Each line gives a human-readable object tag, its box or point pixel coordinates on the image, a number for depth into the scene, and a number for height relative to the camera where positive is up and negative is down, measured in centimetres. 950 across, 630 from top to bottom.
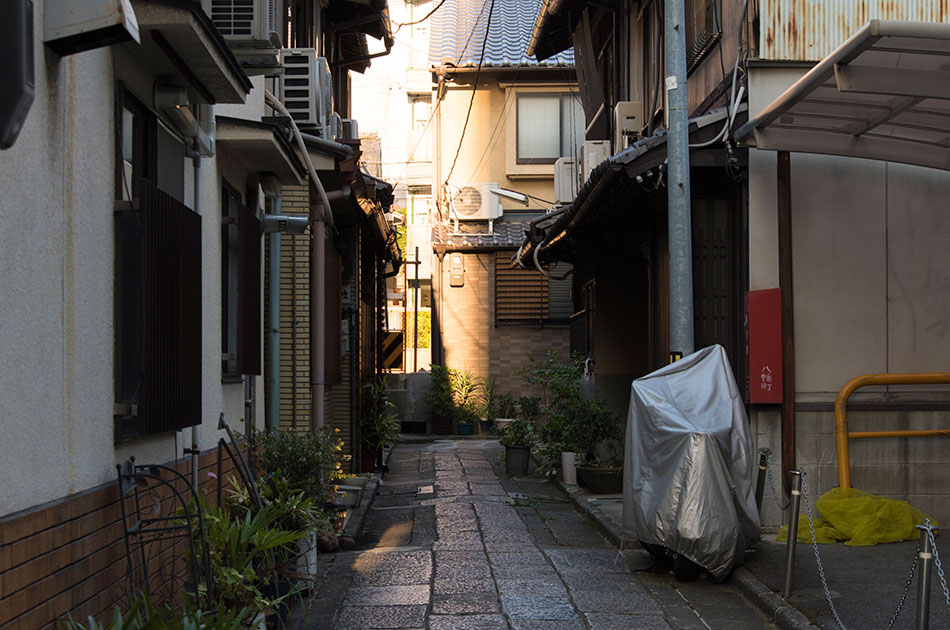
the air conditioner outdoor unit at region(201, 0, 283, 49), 753 +236
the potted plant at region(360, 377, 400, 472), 1745 -177
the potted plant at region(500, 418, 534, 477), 1714 -210
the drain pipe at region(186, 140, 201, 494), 691 +91
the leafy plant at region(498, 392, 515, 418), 2594 -210
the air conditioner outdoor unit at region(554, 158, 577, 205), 1956 +292
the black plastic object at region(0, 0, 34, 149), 278 +75
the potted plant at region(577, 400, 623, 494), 1384 -185
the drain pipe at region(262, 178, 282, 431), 1072 +17
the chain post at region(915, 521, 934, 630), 498 -131
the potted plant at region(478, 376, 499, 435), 2628 -202
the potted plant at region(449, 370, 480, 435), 2638 -193
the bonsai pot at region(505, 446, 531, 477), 1714 -231
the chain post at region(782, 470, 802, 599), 708 -151
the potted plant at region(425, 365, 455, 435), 2628 -190
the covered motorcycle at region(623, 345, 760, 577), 829 -121
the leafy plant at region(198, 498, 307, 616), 615 -146
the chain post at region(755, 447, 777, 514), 943 -145
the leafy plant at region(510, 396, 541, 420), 2516 -203
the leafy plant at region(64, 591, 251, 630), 440 -138
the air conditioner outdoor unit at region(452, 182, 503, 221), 2719 +340
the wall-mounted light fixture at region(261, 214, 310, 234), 954 +102
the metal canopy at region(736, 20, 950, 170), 743 +194
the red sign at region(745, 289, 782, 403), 1001 -22
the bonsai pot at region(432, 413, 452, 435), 2648 -257
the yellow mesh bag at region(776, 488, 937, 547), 935 -190
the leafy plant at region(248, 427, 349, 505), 902 -120
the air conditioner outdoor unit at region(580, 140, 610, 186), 1666 +292
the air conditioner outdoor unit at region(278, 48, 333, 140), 1205 +298
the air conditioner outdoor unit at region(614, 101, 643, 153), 1479 +313
